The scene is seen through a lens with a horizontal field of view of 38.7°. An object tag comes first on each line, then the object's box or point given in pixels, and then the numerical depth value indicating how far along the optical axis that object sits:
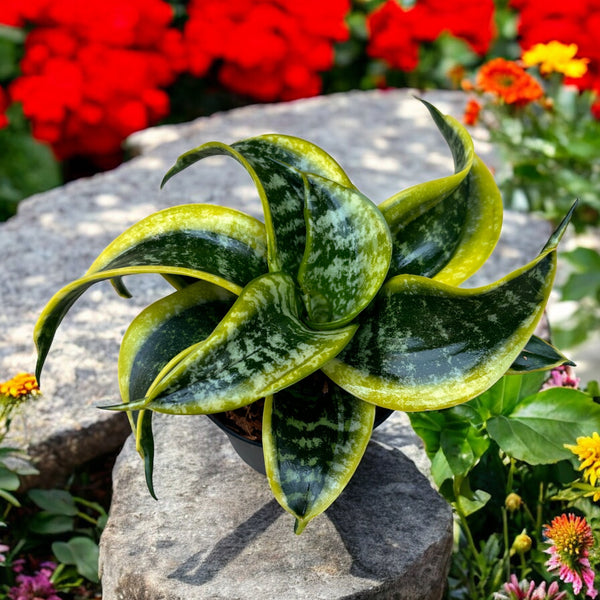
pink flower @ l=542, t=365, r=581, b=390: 1.53
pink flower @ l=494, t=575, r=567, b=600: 1.27
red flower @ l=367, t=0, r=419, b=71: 3.07
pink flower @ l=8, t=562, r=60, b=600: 1.46
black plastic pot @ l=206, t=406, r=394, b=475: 1.22
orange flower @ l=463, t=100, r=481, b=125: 2.33
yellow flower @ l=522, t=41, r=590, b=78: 2.28
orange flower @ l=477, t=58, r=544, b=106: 2.21
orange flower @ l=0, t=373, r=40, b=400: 1.35
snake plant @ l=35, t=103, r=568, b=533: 1.01
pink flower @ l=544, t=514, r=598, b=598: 1.19
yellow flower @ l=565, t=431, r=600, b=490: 1.16
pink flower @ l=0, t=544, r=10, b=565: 1.39
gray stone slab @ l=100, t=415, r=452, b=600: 1.15
